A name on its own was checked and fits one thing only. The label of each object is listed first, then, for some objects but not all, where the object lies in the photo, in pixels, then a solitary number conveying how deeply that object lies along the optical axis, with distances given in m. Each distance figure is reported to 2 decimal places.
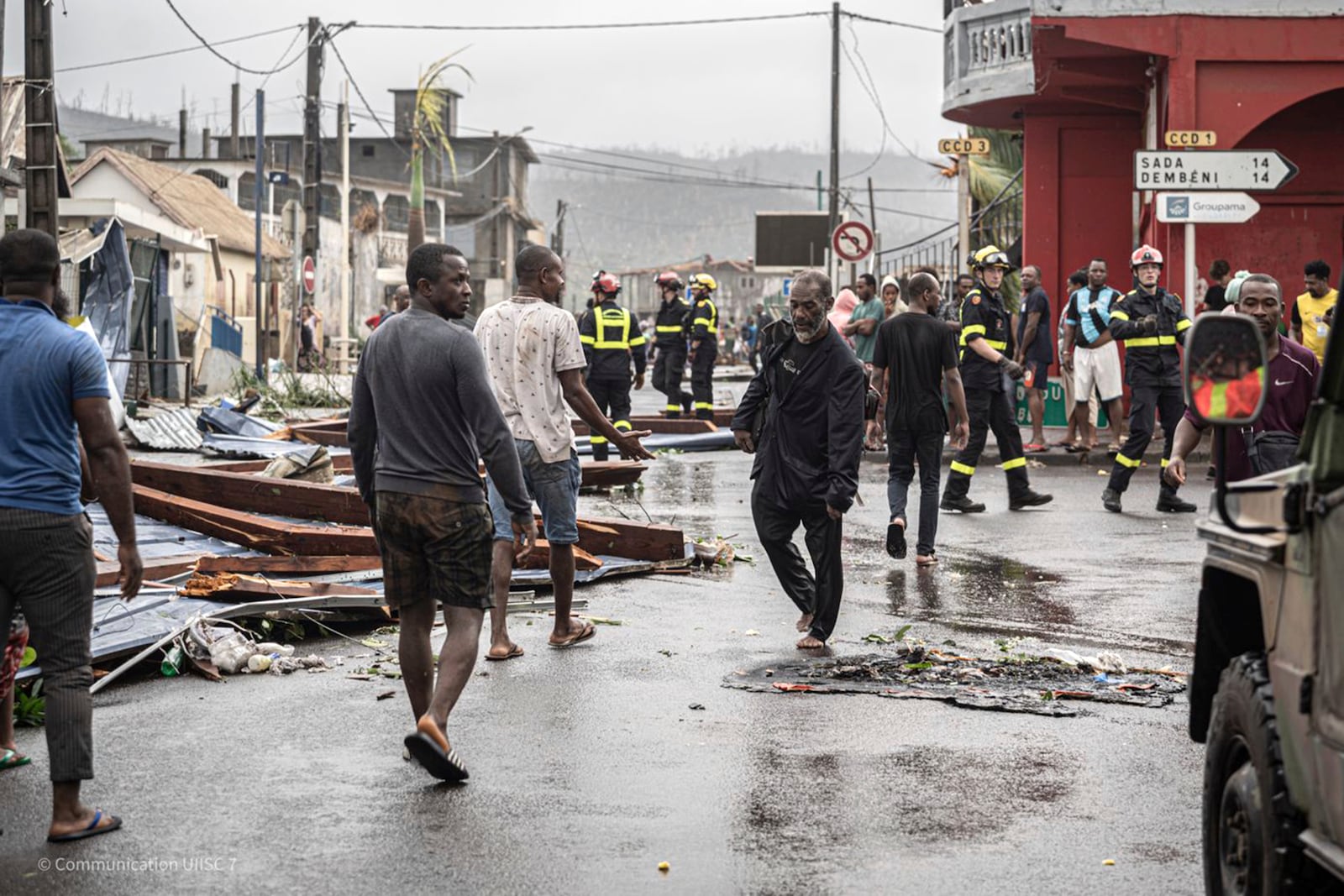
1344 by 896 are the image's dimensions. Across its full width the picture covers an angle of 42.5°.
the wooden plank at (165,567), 8.76
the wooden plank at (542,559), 9.80
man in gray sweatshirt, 6.01
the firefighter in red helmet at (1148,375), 14.06
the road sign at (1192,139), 18.38
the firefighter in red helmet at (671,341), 22.56
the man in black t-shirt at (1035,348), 18.80
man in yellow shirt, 14.90
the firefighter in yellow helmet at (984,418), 14.06
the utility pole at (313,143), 31.58
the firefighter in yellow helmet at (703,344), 22.83
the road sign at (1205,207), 17.48
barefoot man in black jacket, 8.20
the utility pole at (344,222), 41.28
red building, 19.86
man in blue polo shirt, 5.13
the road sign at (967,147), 25.02
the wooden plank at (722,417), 23.08
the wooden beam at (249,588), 8.47
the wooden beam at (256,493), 11.09
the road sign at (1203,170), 17.25
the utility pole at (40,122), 16.38
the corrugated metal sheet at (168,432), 18.88
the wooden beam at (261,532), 9.77
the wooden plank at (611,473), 11.98
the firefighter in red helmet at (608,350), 17.70
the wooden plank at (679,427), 21.84
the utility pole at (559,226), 81.38
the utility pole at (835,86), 39.66
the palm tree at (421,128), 41.94
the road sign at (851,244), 25.77
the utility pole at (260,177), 34.53
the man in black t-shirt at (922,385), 11.36
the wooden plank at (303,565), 9.16
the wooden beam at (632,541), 10.69
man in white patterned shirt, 8.02
